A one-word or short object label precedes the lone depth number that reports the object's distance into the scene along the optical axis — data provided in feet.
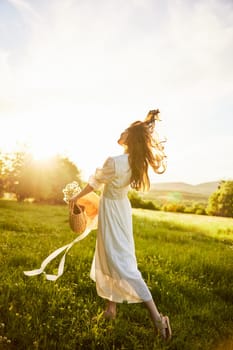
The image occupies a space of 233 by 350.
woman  16.21
